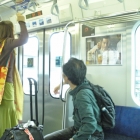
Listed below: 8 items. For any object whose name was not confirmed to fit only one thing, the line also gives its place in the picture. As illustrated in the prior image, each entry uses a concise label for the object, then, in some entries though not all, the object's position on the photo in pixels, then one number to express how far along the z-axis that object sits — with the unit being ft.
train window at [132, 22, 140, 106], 7.36
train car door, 10.19
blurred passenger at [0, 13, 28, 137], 6.41
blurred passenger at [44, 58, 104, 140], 5.15
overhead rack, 6.15
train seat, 6.77
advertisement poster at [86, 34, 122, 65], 7.70
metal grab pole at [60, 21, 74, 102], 7.52
